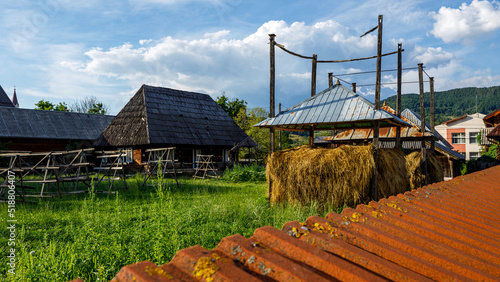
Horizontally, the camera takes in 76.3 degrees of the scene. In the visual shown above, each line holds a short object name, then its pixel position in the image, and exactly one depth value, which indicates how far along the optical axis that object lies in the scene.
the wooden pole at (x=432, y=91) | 16.03
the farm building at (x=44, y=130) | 25.61
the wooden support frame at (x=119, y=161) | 10.37
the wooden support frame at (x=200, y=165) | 22.33
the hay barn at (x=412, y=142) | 17.84
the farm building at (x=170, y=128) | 22.16
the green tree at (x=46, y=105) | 43.41
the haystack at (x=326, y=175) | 7.87
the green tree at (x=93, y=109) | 50.19
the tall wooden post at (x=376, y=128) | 7.96
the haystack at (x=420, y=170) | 12.13
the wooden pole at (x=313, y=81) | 10.65
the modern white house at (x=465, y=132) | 41.88
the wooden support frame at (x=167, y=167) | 19.52
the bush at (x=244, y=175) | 17.19
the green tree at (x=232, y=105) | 43.88
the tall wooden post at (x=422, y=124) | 12.36
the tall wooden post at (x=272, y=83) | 9.17
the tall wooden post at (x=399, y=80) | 12.52
